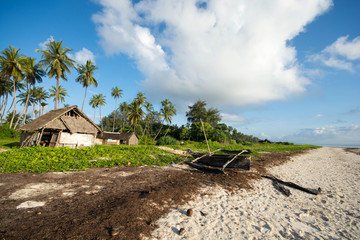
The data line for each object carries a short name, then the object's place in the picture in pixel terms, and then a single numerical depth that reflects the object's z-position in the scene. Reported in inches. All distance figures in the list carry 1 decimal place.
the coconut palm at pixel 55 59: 847.7
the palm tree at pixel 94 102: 1571.5
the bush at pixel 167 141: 1171.9
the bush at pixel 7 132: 1005.5
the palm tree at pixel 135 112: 1288.1
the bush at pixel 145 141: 1317.7
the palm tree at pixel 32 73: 962.5
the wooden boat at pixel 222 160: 312.7
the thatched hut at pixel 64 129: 565.3
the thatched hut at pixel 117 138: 1165.7
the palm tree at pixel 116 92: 1605.6
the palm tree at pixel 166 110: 1407.5
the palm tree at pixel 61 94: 1312.7
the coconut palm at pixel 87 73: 1115.3
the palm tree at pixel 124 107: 1568.7
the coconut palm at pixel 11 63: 835.4
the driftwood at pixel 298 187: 216.3
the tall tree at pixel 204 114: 1787.6
